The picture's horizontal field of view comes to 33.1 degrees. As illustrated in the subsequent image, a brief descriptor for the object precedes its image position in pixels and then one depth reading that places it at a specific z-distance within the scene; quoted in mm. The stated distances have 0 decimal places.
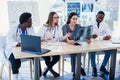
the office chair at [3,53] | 3061
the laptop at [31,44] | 2504
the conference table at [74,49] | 2597
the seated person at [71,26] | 3494
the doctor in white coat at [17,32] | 2989
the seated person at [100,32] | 3577
